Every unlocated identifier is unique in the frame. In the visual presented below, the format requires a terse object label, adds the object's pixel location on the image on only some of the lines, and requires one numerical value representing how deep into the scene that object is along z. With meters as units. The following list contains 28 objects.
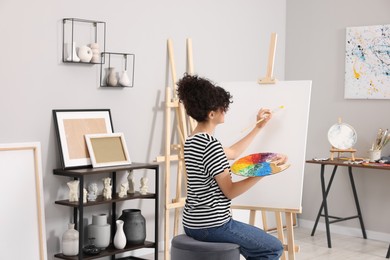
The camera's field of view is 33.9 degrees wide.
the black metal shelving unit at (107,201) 3.94
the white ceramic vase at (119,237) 4.22
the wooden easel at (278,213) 3.67
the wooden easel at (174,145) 4.67
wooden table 5.19
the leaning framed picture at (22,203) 3.82
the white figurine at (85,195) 4.07
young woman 3.04
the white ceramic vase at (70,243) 4.03
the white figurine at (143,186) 4.48
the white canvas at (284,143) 3.79
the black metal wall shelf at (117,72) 4.41
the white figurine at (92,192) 4.13
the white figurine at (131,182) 4.46
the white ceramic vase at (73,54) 4.12
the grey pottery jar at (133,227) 4.34
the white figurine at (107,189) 4.23
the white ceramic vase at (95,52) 4.23
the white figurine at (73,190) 4.03
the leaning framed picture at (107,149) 4.19
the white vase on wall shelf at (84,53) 4.16
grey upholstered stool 3.05
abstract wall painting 5.32
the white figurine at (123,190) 4.33
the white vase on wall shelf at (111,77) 4.40
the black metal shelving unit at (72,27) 4.13
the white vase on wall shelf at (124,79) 4.46
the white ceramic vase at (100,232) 4.16
